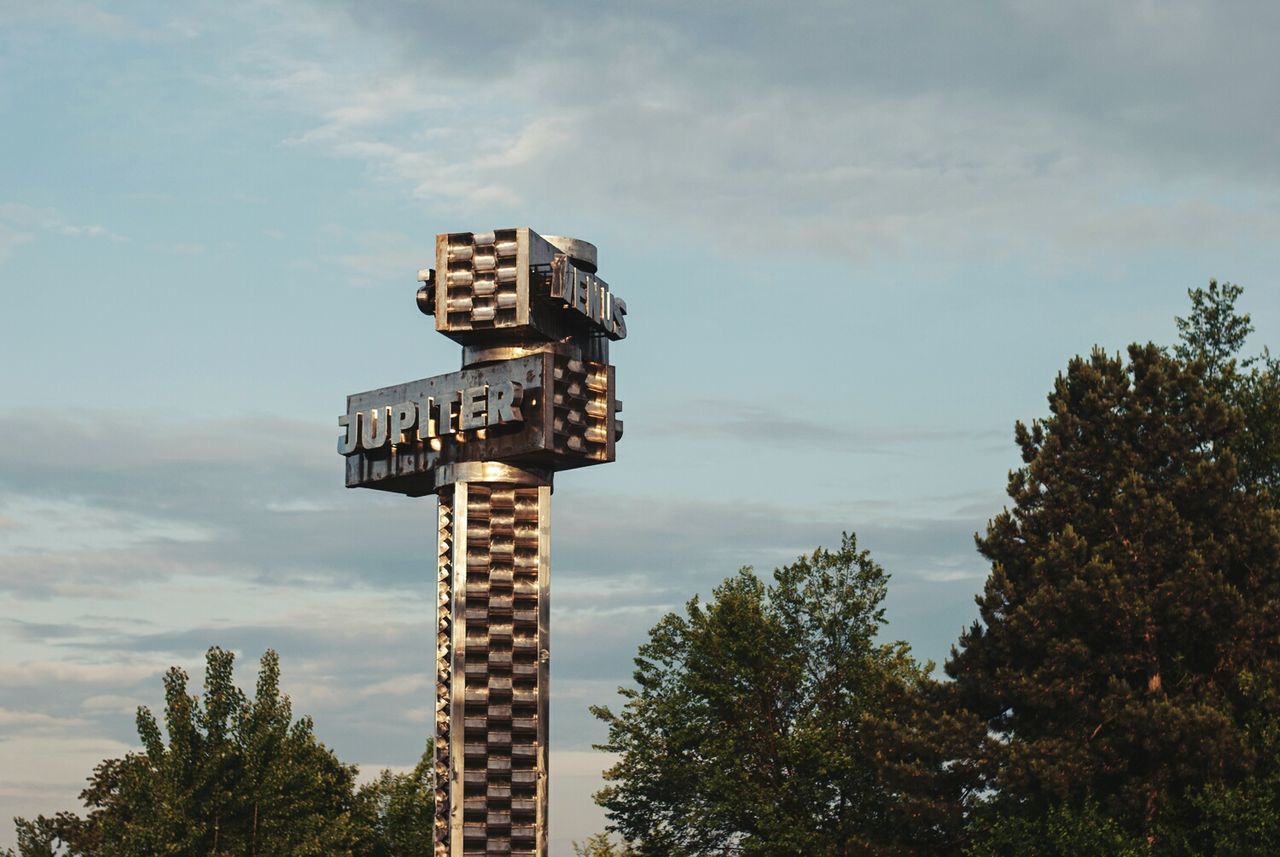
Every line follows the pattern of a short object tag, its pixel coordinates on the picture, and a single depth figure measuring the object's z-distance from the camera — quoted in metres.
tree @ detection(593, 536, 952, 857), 70.62
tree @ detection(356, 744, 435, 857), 79.38
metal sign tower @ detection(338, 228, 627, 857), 58.16
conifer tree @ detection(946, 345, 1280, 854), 53.91
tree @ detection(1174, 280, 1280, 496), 66.62
